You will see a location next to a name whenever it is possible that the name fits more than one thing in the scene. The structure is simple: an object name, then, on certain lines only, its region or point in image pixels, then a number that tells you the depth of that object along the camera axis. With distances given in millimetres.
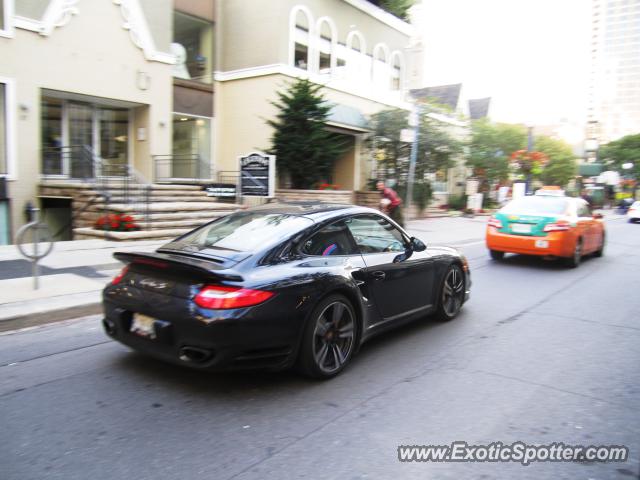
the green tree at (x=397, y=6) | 24547
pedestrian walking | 13250
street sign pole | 14188
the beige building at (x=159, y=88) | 13391
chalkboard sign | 16047
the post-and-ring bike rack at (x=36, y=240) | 6789
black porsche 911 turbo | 3748
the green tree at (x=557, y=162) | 39125
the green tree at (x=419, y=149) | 21438
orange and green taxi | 10234
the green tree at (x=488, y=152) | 30125
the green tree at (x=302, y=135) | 17672
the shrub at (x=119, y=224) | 11648
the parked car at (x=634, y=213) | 26703
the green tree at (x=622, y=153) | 57750
